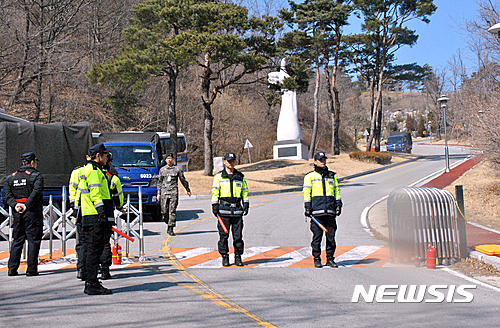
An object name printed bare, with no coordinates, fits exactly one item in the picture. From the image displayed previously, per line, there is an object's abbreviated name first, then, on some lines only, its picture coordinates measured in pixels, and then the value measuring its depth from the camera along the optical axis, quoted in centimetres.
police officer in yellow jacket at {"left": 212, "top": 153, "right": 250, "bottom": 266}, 869
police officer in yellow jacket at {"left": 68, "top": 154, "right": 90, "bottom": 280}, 730
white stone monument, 4288
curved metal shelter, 863
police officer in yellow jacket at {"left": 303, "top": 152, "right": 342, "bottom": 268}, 852
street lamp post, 2905
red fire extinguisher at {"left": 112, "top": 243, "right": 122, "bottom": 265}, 902
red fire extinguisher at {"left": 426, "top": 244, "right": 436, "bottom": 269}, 837
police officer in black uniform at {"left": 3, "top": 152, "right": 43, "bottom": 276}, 817
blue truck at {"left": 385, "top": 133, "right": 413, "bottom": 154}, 5875
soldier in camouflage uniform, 1254
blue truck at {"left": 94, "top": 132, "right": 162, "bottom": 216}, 1518
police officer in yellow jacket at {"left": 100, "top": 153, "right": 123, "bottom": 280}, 780
